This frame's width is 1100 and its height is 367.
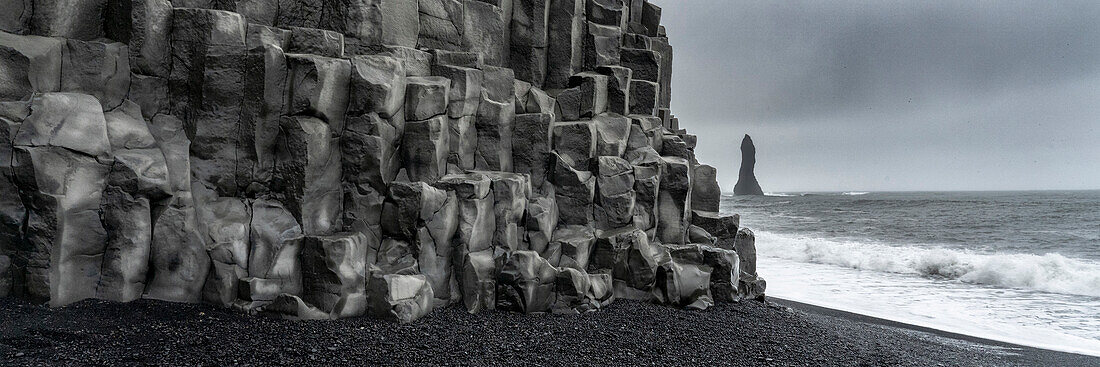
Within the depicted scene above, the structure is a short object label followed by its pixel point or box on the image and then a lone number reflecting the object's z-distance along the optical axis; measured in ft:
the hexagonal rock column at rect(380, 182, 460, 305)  37.45
